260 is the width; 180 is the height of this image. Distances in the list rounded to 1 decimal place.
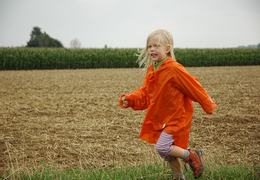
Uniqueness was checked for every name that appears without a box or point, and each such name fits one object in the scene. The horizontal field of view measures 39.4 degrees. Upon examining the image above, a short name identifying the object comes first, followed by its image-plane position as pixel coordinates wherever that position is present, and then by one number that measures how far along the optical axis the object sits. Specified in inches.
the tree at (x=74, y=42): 4398.1
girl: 130.2
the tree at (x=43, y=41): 2348.7
